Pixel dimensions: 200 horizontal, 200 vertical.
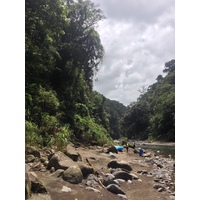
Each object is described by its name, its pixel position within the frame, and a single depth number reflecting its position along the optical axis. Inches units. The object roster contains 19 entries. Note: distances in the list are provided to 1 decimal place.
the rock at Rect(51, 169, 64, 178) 206.1
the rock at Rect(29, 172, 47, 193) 151.7
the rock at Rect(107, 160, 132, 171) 312.7
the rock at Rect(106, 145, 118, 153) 505.8
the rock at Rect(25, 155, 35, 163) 235.8
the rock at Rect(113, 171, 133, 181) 257.2
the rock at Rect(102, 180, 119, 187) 220.1
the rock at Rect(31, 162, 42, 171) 221.1
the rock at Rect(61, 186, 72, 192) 178.5
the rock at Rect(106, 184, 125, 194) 201.5
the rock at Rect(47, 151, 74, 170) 220.1
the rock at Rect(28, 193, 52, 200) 143.0
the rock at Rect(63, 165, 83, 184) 198.8
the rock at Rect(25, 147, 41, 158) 258.8
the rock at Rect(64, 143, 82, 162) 283.0
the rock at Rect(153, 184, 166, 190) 247.1
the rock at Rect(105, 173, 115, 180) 246.6
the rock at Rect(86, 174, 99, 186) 206.6
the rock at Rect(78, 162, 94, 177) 228.2
